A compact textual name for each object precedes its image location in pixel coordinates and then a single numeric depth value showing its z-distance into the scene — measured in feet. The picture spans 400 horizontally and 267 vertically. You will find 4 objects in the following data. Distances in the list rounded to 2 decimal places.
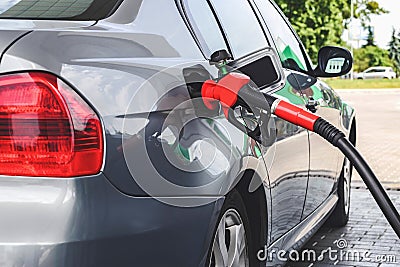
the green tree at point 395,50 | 226.17
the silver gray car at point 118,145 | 7.38
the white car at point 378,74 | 207.31
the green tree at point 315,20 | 131.13
